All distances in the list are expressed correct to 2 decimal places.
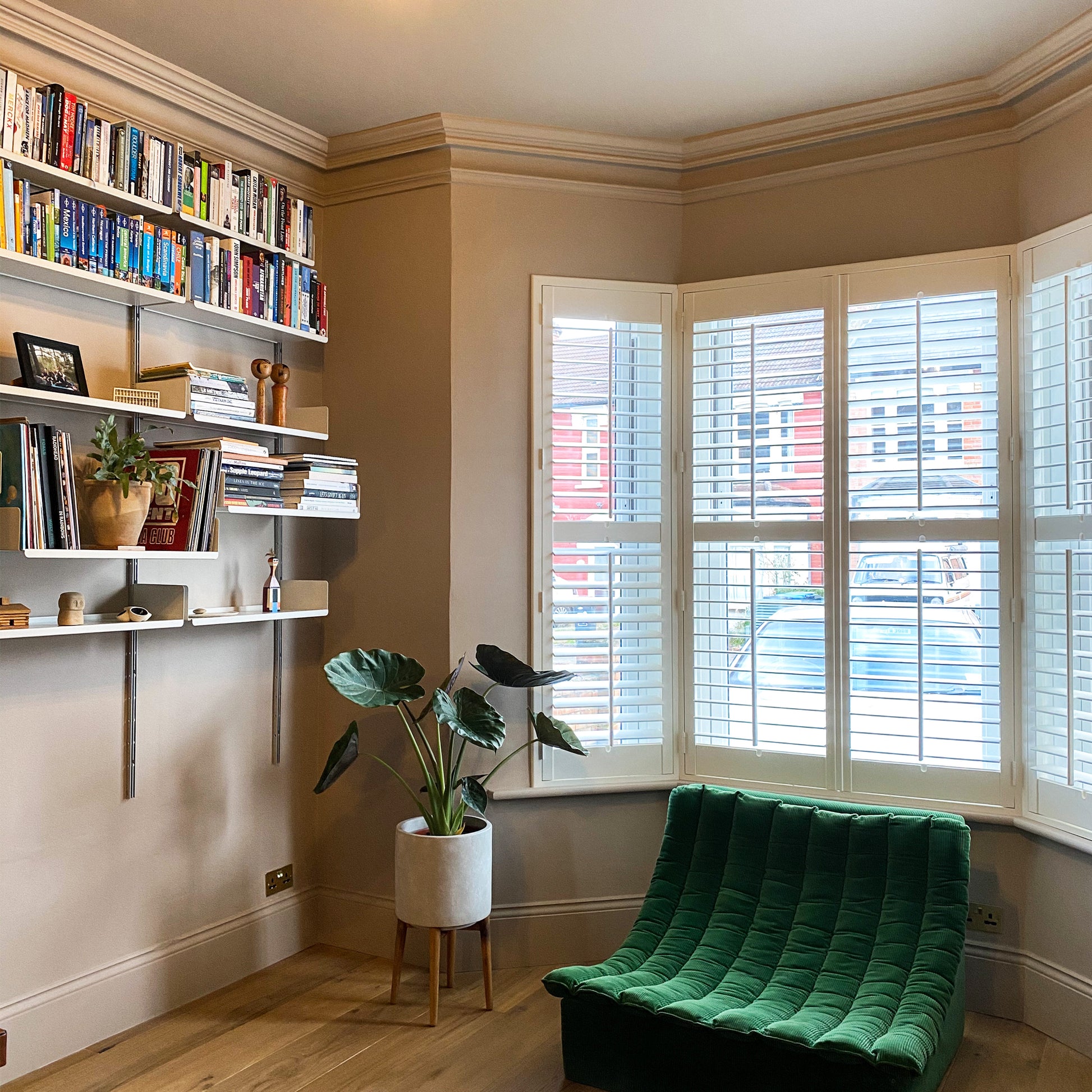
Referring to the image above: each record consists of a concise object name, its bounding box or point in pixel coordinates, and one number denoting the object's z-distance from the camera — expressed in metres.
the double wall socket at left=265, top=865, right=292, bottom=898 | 3.35
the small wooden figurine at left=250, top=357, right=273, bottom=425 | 3.13
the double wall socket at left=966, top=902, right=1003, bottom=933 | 2.97
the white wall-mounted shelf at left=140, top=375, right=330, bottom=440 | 2.80
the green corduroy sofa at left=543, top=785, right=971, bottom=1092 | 2.30
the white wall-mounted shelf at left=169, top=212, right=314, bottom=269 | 2.84
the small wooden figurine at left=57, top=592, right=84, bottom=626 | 2.53
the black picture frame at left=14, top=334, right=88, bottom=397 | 2.44
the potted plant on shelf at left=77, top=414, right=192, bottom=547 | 2.54
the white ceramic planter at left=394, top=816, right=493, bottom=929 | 2.88
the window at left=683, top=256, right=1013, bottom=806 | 3.02
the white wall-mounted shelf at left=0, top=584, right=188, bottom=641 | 2.60
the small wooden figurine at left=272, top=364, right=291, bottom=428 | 3.19
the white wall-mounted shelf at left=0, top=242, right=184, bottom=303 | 2.41
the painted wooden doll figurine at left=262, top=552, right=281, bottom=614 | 3.16
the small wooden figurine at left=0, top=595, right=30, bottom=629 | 2.37
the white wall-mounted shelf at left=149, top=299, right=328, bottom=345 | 2.90
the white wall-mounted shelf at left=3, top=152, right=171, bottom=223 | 2.40
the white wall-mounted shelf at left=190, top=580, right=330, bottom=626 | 3.17
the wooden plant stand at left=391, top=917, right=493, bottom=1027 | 2.87
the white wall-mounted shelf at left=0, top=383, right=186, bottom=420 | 2.37
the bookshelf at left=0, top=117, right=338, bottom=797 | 2.45
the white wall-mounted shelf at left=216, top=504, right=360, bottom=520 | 2.89
